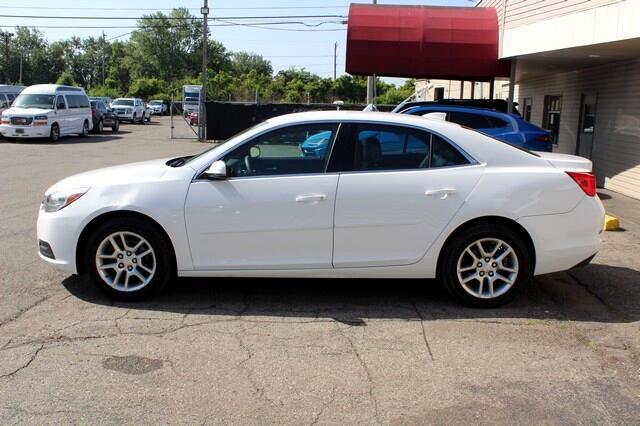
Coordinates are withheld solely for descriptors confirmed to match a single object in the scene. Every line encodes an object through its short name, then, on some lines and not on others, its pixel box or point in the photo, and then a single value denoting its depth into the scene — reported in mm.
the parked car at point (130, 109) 44844
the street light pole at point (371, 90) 20261
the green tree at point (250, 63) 128575
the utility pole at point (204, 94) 27672
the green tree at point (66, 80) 79062
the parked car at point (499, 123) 10664
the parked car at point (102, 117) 31312
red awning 15734
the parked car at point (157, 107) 66188
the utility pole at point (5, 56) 81450
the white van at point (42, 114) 23641
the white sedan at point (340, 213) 5016
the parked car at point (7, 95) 25988
